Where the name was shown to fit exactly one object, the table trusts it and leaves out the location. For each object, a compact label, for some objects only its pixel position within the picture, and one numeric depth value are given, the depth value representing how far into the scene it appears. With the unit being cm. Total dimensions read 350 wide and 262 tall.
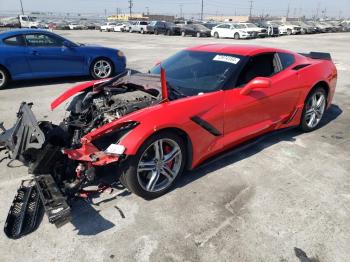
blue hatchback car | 833
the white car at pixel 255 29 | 2964
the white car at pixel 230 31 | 2909
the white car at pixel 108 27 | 4596
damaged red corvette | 325
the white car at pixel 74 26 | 5262
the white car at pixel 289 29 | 3466
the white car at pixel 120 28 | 4368
